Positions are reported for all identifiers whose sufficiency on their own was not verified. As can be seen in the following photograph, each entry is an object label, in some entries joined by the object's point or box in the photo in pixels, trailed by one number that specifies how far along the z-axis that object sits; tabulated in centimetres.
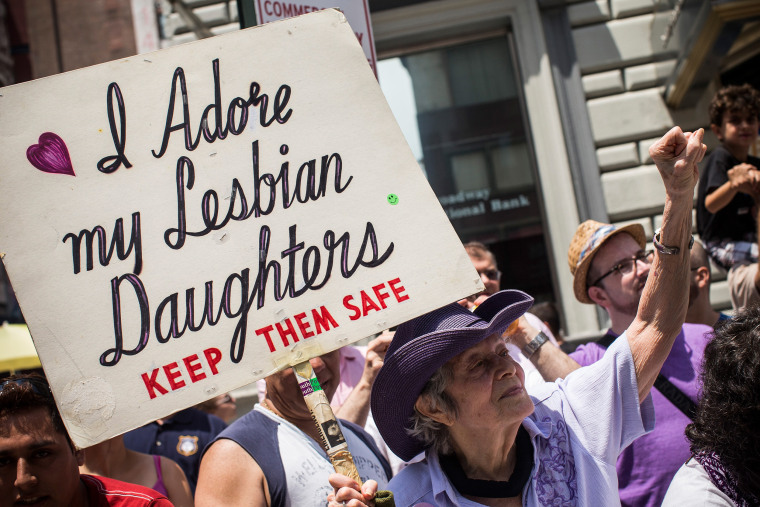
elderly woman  196
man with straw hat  257
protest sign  183
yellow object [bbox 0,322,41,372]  734
